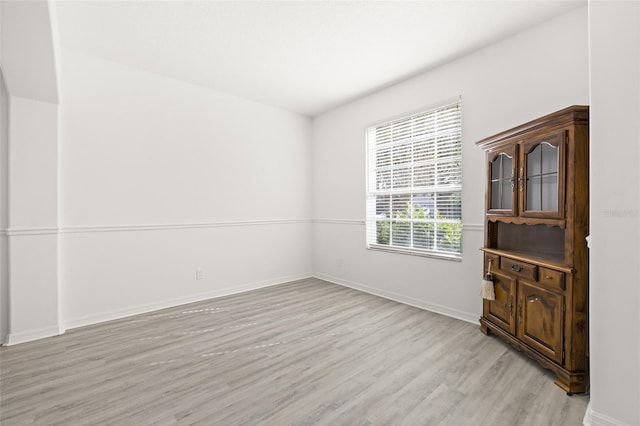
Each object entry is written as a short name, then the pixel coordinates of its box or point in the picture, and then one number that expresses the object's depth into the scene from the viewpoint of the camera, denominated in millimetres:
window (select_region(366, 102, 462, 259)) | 3377
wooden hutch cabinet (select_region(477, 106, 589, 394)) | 1974
